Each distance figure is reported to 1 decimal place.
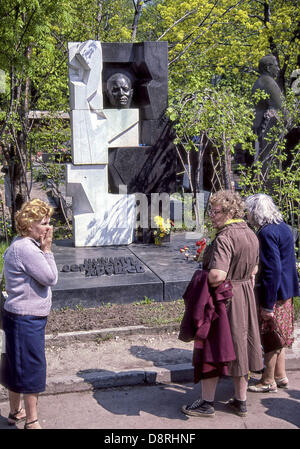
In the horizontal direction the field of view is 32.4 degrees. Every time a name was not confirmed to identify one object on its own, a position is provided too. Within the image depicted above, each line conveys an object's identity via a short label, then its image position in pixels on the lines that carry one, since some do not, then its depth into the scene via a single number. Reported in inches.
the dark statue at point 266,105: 414.9
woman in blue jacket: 164.4
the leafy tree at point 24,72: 286.8
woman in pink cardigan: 140.9
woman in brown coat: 149.7
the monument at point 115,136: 331.0
